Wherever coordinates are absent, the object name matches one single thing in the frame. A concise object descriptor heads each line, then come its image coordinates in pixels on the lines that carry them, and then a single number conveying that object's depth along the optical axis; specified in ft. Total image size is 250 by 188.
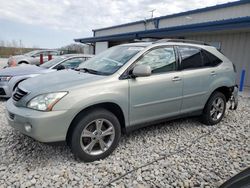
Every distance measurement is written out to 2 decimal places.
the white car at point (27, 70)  18.69
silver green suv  8.70
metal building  29.17
